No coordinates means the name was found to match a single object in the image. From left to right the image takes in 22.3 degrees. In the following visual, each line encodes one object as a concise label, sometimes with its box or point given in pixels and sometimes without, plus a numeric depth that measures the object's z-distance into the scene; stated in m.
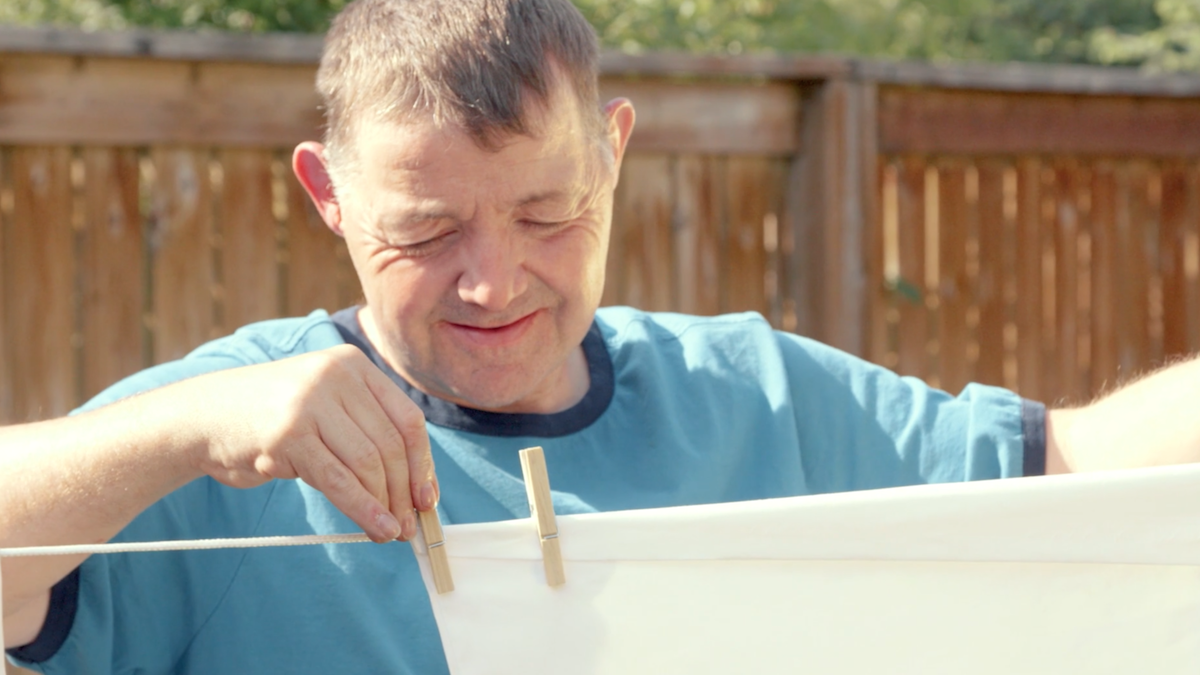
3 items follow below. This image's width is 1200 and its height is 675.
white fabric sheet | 2.40
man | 2.20
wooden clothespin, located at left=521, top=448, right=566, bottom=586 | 2.28
